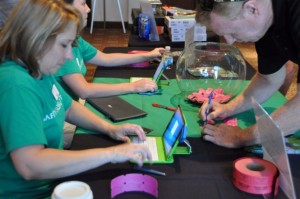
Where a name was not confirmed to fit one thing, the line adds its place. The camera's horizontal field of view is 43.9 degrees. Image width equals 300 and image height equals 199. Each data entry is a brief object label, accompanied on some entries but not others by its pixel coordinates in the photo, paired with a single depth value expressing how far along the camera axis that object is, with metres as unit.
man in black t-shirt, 1.15
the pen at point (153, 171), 1.07
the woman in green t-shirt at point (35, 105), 0.98
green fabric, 1.40
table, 0.99
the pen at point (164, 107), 1.54
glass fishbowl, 1.81
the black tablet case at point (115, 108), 1.46
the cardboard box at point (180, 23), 2.57
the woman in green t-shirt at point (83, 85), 1.67
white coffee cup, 0.80
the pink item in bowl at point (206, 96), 1.62
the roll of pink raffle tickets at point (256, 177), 0.98
